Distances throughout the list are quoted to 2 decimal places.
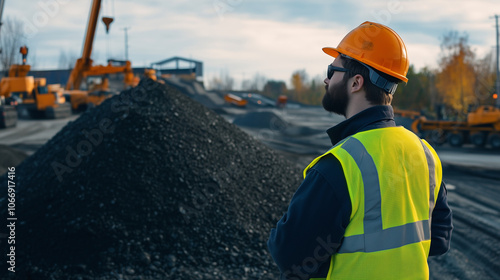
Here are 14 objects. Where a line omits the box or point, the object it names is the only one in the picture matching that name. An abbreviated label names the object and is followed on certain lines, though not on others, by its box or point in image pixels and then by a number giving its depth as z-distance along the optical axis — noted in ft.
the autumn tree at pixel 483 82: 116.06
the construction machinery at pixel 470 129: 57.82
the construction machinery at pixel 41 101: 68.42
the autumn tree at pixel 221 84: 290.35
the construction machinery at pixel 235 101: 132.16
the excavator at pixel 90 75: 64.44
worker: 5.05
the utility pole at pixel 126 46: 160.41
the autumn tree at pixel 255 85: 282.56
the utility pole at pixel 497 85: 99.11
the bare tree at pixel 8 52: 122.66
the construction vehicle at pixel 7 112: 58.52
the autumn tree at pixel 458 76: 127.44
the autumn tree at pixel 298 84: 226.99
